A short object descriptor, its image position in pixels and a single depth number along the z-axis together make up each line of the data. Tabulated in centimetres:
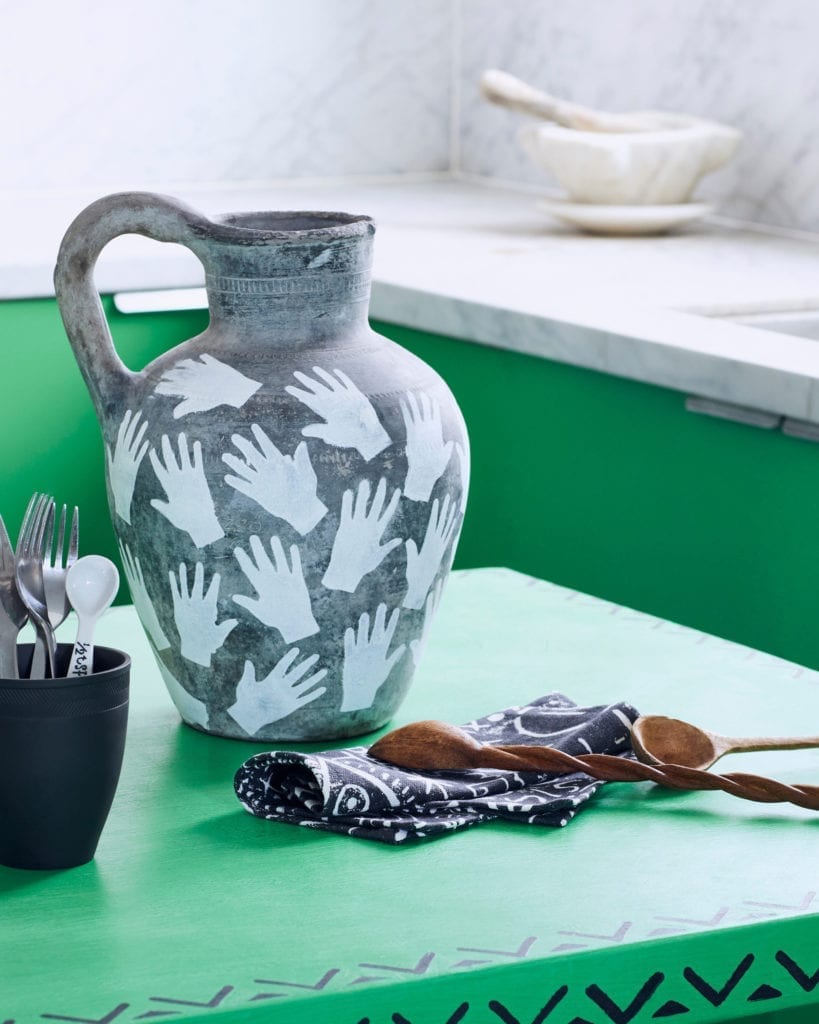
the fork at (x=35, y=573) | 189
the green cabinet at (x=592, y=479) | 277
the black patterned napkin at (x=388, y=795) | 191
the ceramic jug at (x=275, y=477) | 199
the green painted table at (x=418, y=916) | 173
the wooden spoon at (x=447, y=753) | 197
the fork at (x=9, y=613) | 188
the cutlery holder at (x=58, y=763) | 182
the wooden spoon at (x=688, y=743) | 200
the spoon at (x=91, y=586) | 189
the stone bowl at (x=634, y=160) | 387
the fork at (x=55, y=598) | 189
